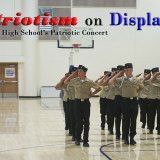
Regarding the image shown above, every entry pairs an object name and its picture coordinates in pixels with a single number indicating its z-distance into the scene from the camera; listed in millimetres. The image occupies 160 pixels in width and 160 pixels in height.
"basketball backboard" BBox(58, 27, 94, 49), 28250
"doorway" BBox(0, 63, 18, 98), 30781
